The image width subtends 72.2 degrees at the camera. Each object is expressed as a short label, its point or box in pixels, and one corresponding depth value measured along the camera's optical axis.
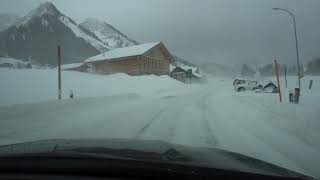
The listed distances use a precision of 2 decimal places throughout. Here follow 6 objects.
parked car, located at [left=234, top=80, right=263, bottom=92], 25.29
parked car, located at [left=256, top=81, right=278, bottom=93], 23.21
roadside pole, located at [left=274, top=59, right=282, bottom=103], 10.23
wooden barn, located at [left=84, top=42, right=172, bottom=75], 32.09
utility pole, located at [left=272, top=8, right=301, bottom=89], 15.85
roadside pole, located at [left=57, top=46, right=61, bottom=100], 9.40
